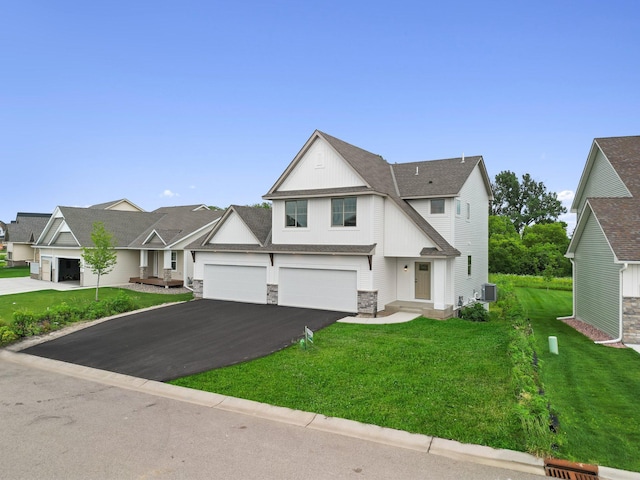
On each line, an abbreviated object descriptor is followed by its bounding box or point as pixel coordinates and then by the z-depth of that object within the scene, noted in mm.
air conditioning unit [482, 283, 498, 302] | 21531
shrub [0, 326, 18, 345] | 13042
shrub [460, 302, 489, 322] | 17328
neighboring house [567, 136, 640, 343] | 13047
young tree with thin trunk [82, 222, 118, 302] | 22766
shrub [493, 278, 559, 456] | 5848
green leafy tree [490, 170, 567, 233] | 63281
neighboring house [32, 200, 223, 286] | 29812
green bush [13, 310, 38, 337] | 13859
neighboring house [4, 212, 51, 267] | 48438
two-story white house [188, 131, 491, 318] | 17656
